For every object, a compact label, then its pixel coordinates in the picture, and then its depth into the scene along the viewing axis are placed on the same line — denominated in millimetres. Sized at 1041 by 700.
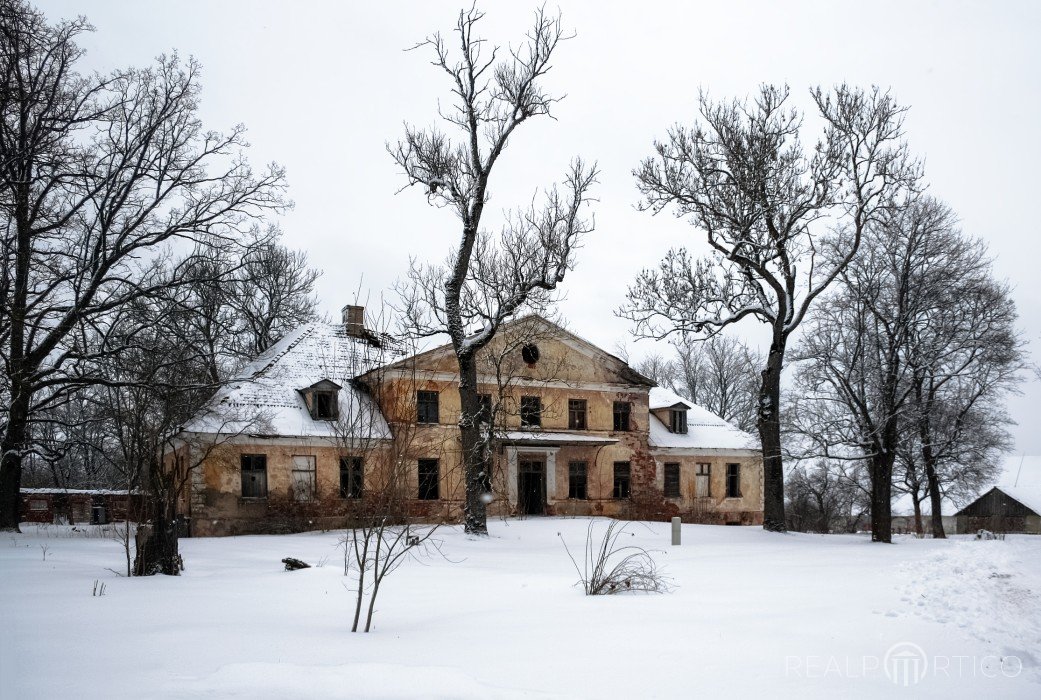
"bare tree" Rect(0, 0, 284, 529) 19359
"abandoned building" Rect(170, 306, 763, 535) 25297
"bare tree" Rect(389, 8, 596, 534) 22219
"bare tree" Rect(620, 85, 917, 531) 22312
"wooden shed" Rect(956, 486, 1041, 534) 47969
